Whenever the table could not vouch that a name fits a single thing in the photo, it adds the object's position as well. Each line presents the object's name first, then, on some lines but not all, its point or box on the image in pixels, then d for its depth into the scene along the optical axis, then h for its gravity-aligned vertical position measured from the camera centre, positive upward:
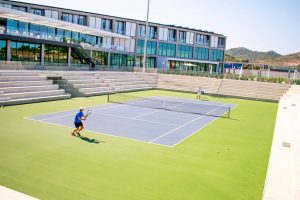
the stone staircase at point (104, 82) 30.05 -1.94
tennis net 24.63 -3.24
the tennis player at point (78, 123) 14.18 -2.76
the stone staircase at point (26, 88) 22.03 -2.19
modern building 34.59 +4.37
